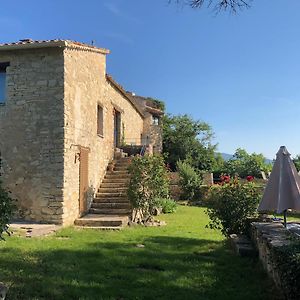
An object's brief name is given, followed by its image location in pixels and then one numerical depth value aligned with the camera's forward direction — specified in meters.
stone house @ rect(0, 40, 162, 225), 11.76
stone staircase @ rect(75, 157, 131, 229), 12.06
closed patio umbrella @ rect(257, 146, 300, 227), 7.64
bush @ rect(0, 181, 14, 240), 5.25
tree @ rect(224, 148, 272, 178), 29.52
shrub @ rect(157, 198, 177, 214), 16.49
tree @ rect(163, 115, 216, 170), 34.12
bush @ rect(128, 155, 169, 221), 13.18
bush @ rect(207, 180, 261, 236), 9.02
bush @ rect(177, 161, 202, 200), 22.17
